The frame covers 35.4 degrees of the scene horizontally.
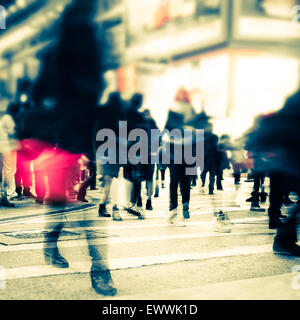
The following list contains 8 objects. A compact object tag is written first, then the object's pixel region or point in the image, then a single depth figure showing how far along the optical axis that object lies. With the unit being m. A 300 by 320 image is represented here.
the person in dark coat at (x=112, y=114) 4.14
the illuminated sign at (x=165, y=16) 6.10
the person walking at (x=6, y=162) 8.15
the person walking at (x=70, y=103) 3.49
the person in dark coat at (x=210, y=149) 7.15
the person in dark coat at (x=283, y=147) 4.74
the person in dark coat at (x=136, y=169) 6.16
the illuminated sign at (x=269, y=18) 5.13
